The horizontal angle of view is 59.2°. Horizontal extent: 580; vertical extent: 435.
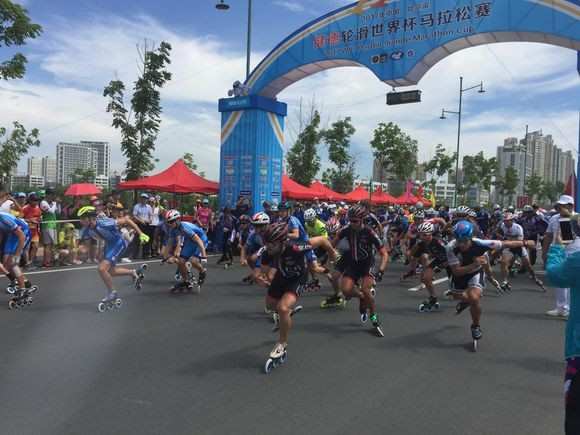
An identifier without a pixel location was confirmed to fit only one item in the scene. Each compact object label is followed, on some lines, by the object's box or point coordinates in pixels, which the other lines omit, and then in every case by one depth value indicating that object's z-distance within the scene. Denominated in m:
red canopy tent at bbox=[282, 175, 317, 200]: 24.53
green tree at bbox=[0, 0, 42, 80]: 12.81
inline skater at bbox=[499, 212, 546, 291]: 12.02
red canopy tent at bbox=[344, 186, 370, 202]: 32.38
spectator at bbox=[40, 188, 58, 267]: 13.25
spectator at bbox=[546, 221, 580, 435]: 2.97
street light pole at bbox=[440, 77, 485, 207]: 39.57
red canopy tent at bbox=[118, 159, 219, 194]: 19.66
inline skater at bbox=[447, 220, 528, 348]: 6.88
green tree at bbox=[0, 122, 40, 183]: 20.47
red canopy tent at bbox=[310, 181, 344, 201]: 28.53
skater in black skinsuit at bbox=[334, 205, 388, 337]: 7.73
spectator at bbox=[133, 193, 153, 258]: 15.55
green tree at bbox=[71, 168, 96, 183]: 51.00
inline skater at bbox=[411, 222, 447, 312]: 9.24
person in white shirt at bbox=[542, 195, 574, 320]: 7.92
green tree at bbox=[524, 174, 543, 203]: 66.30
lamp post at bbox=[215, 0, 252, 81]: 20.78
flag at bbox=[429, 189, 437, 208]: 35.15
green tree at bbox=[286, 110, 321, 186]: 36.47
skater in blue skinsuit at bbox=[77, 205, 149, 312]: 8.55
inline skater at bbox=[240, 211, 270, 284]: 9.45
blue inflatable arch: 14.02
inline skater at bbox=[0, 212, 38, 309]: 8.37
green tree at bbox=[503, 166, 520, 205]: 56.78
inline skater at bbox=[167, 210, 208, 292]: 9.64
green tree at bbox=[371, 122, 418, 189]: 39.22
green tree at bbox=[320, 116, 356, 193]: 37.25
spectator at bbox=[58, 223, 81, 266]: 13.80
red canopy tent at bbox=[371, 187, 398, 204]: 33.53
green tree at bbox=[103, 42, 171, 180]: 20.75
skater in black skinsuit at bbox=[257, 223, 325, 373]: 5.89
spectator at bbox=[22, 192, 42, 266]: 12.95
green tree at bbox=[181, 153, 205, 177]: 41.38
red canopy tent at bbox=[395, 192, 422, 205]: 36.00
